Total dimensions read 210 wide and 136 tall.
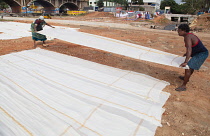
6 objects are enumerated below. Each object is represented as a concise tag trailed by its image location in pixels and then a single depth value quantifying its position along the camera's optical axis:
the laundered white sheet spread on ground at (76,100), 2.30
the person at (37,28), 6.59
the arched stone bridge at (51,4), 46.32
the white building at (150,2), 72.54
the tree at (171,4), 59.83
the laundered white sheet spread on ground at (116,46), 4.01
